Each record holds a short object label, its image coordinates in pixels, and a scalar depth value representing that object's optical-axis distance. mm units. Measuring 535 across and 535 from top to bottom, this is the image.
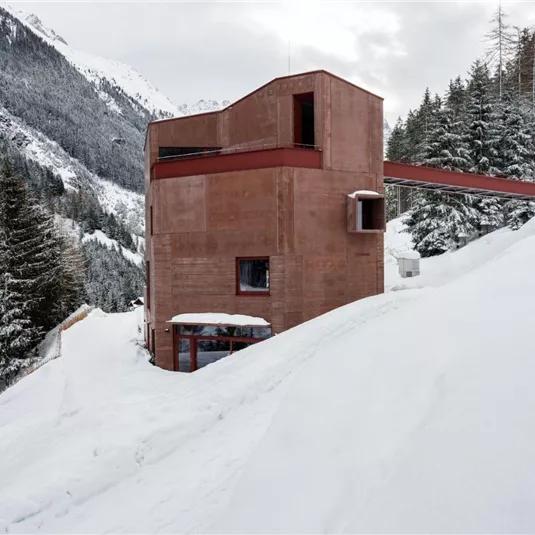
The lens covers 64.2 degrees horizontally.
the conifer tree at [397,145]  48344
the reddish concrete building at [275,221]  15461
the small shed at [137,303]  58250
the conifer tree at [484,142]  27688
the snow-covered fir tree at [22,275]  23047
